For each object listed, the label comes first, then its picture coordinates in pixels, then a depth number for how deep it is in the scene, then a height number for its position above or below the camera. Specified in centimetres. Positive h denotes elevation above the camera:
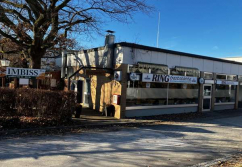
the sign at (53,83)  1641 +30
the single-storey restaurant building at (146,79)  1217 +67
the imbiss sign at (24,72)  917 +60
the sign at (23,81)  953 +22
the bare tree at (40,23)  1147 +363
